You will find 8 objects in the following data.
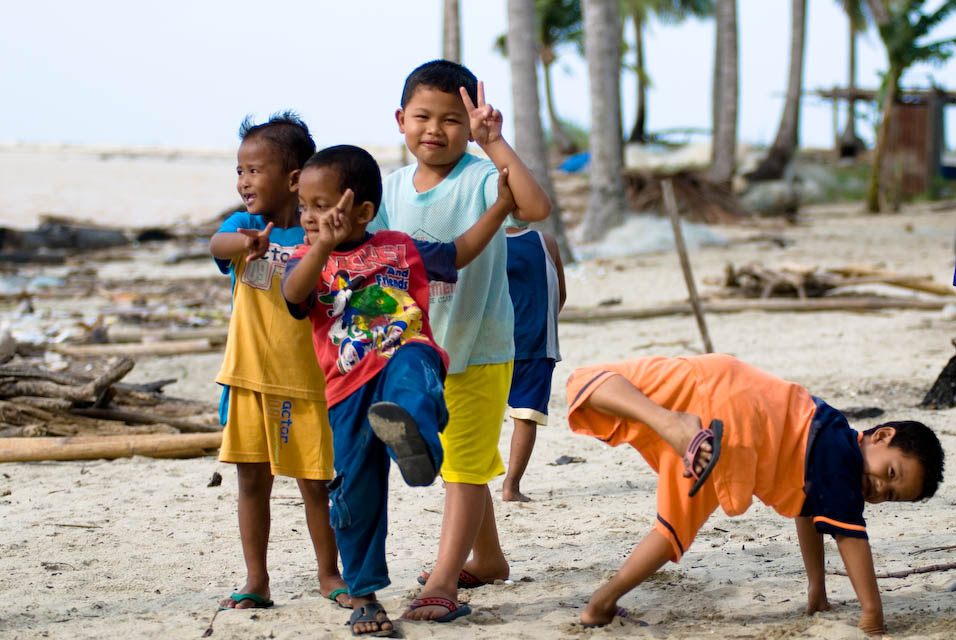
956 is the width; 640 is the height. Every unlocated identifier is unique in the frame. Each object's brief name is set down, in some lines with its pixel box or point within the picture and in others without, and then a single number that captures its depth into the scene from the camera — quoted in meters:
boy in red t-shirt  5.87
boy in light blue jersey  6.48
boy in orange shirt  5.86
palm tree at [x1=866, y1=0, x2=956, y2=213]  42.72
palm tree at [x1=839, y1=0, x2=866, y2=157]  68.62
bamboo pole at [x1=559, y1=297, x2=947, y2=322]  20.34
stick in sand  15.56
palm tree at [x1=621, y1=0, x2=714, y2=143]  73.50
